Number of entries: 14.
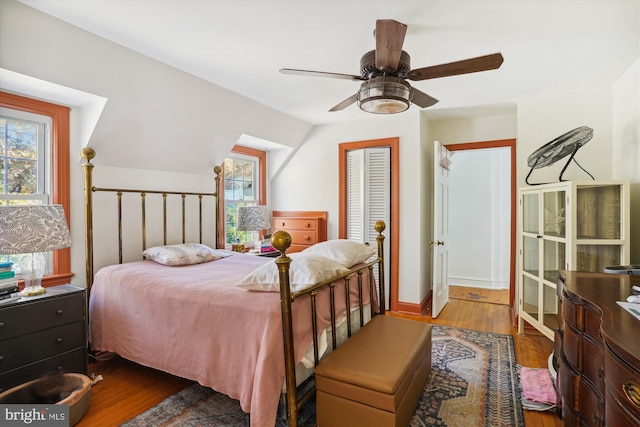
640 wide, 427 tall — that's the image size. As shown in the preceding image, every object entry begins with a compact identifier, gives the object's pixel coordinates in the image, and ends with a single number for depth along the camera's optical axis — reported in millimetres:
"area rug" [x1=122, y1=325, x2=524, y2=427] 1979
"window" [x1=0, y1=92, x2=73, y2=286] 2416
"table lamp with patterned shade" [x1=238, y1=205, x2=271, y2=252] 3867
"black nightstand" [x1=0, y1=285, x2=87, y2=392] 1968
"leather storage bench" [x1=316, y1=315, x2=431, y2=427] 1591
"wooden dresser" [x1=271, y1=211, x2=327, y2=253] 4438
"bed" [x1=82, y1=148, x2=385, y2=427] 1642
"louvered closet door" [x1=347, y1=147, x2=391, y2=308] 4105
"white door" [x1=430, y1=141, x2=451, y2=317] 3719
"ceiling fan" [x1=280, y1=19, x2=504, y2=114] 1794
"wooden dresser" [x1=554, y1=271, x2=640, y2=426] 961
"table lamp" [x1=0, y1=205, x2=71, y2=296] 1920
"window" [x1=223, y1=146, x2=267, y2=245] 4344
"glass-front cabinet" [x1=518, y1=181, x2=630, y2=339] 2594
